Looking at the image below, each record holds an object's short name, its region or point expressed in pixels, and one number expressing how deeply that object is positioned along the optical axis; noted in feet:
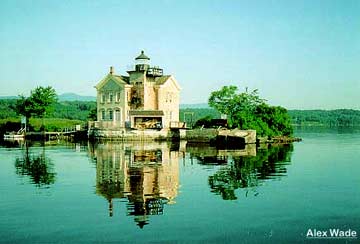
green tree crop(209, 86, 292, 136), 206.90
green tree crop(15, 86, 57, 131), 242.99
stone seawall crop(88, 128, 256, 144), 183.21
